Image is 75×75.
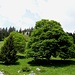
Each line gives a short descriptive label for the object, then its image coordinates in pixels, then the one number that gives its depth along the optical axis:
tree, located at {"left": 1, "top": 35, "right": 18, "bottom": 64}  31.97
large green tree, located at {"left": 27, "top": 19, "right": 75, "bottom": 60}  31.06
